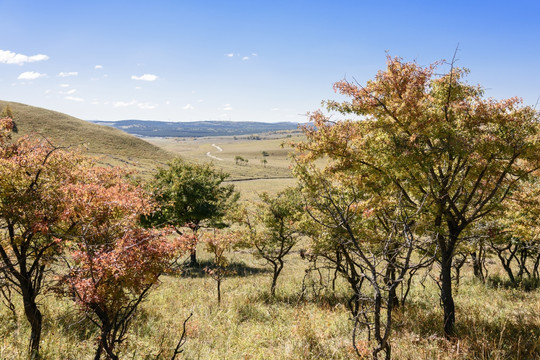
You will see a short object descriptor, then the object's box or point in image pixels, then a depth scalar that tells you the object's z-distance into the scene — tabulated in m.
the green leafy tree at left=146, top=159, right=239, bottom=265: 24.44
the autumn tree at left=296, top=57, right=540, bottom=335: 7.94
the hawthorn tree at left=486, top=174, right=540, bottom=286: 11.23
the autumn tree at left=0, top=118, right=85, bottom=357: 6.29
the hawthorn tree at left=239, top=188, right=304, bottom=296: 15.82
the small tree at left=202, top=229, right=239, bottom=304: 13.18
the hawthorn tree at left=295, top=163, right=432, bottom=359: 9.85
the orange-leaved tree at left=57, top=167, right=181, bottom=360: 5.71
